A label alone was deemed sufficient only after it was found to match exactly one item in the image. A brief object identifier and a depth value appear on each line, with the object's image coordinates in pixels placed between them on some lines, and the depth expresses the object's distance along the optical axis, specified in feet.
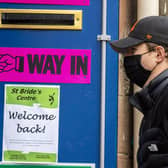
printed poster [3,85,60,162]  15.89
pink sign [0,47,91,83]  16.11
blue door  16.01
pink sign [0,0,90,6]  16.29
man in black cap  10.22
